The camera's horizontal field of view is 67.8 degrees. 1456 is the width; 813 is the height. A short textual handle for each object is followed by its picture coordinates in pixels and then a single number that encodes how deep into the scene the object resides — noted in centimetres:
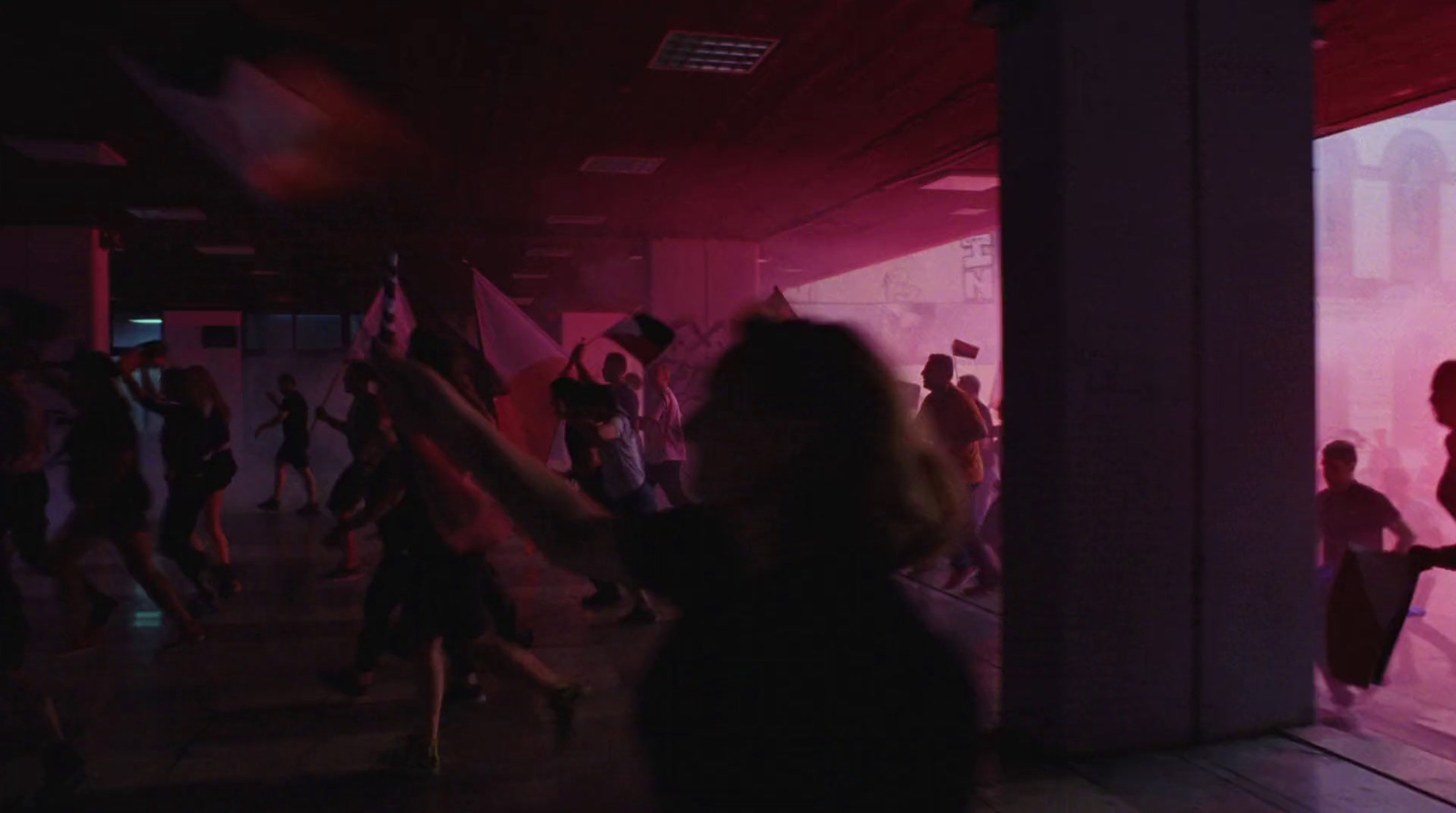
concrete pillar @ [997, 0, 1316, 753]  505
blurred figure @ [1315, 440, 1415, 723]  638
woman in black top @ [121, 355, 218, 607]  810
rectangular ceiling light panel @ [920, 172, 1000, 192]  1253
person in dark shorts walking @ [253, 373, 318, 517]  1592
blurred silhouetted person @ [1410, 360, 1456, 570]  559
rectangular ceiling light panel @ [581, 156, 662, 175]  1125
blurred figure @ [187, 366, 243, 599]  827
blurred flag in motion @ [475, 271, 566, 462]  830
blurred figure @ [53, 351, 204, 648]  675
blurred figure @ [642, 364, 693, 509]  1066
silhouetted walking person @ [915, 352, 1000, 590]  934
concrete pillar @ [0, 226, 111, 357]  1452
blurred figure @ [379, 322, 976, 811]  144
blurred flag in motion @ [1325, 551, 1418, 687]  499
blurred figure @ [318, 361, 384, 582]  683
